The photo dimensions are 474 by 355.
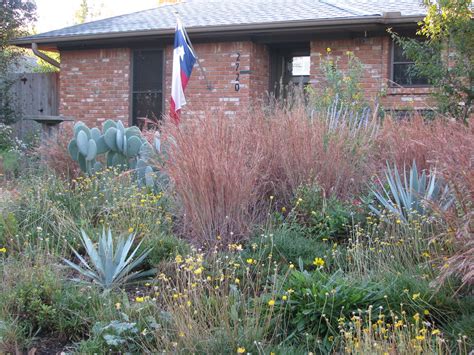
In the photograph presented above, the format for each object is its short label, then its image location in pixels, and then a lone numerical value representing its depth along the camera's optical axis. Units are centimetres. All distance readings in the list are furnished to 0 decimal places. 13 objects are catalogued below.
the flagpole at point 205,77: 1348
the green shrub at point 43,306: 438
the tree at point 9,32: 1669
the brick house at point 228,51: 1259
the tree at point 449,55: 803
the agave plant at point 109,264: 491
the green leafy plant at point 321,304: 406
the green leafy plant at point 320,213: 574
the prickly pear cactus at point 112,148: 778
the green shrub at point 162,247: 534
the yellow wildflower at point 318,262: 445
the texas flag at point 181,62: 1050
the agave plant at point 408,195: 545
